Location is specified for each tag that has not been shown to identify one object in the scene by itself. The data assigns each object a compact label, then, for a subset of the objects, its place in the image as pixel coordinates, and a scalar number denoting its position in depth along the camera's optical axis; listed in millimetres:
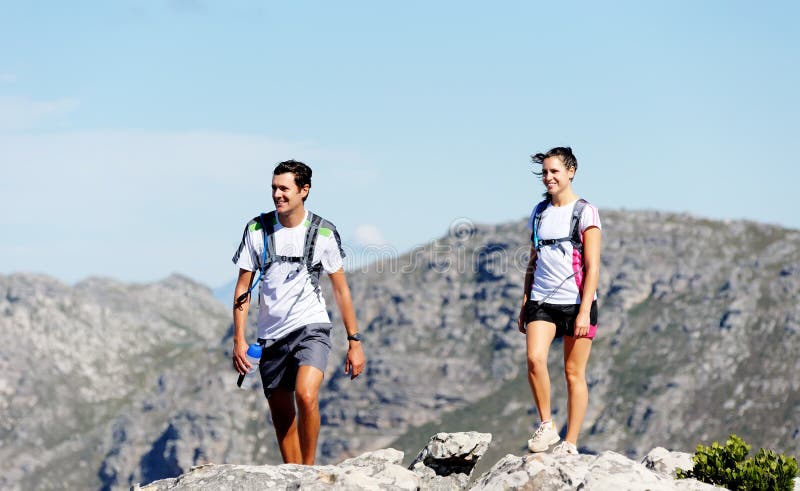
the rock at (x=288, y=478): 12188
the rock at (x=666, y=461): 14981
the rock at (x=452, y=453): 14844
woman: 14008
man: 13555
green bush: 13094
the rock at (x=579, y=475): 11680
